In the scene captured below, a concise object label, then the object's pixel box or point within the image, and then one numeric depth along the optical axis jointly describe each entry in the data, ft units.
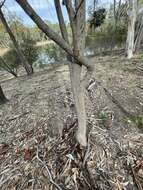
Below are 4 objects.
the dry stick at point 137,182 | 3.47
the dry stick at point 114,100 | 5.14
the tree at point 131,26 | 10.16
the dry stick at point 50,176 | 3.59
